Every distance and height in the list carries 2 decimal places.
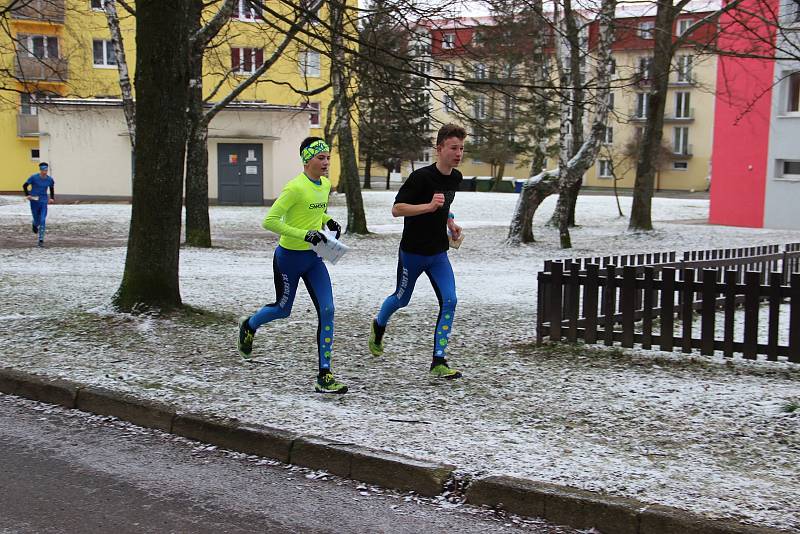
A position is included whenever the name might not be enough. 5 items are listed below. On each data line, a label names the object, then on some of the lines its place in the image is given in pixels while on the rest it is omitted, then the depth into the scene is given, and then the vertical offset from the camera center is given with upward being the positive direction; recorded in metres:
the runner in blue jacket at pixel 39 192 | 20.72 -0.59
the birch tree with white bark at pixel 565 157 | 20.23 +0.45
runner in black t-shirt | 7.29 -0.39
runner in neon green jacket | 7.08 -0.53
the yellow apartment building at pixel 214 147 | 38.56 +0.92
